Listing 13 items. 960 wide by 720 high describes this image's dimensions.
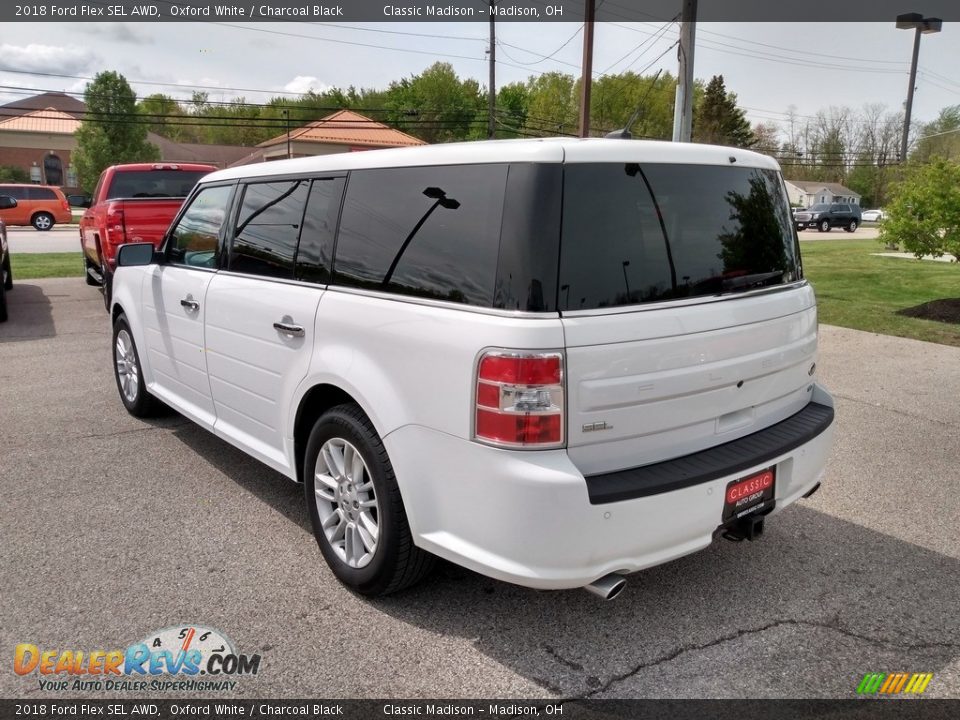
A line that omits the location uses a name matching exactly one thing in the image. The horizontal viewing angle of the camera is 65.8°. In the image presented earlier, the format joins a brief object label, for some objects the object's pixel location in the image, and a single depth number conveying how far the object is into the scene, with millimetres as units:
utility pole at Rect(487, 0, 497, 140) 37250
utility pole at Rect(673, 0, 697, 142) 12523
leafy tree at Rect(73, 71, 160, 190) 50688
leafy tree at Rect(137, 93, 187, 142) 83956
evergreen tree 71938
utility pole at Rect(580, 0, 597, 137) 17828
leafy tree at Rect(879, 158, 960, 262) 11203
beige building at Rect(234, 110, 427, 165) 55062
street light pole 49719
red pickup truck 9680
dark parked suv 45781
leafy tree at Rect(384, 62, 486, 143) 70938
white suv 2535
